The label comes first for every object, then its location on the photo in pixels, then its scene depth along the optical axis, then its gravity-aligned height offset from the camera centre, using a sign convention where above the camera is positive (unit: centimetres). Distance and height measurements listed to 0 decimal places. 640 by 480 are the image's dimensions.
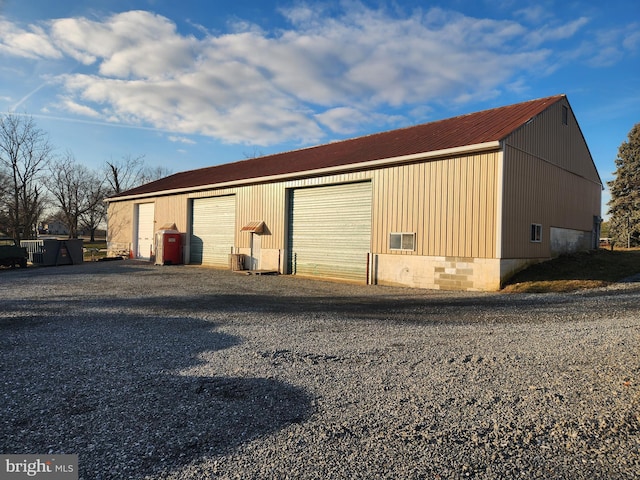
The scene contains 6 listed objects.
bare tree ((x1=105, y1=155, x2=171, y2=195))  5038 +778
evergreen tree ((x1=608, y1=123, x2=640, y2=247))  3481 +523
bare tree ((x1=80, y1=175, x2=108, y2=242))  4861 +440
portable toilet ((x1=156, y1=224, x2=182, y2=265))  2095 -20
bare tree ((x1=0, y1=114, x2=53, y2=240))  3534 +361
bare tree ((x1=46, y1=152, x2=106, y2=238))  4594 +530
